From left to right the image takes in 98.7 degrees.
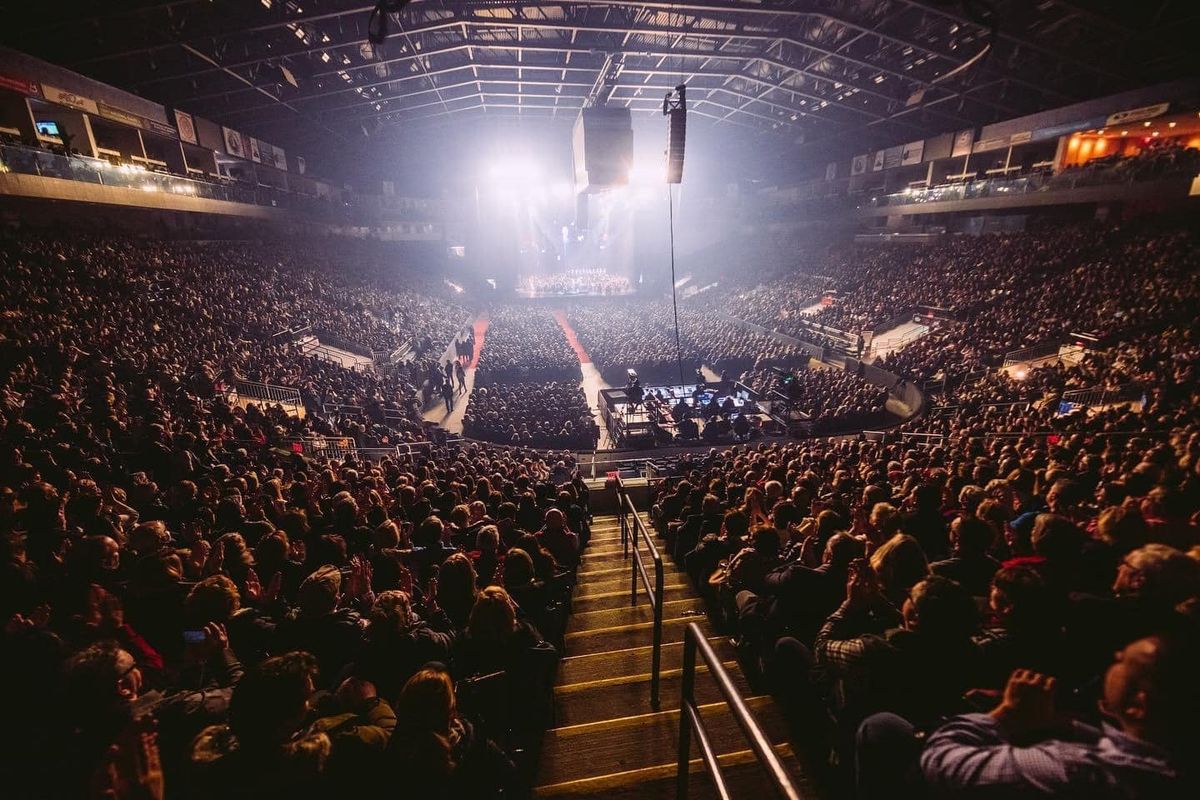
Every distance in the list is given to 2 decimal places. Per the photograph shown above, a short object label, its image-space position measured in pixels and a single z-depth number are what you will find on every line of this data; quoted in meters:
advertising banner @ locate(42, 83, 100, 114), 15.89
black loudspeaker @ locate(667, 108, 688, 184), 17.90
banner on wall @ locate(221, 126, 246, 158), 25.25
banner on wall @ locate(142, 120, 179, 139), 20.08
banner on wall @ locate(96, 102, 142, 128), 17.80
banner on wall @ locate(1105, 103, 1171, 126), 18.20
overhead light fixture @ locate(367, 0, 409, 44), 9.40
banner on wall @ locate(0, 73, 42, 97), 14.55
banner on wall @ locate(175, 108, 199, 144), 21.69
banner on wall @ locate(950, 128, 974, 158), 27.08
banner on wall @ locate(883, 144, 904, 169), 32.66
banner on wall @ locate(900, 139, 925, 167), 30.59
